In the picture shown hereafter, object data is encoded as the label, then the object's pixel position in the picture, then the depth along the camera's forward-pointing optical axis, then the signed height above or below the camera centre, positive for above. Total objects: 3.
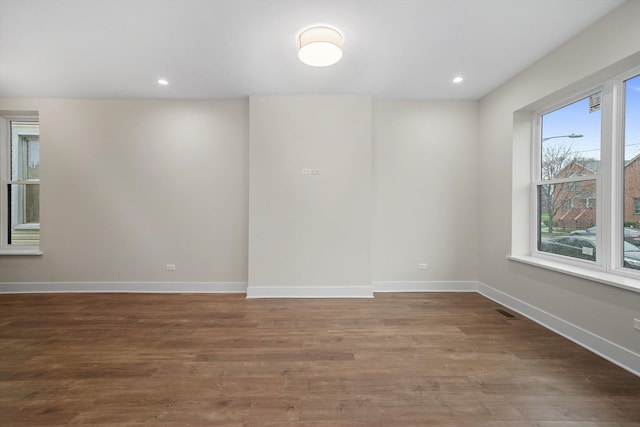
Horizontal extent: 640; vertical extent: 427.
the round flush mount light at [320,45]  2.24 +1.52
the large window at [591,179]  2.17 +0.35
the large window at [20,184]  3.85 +0.42
